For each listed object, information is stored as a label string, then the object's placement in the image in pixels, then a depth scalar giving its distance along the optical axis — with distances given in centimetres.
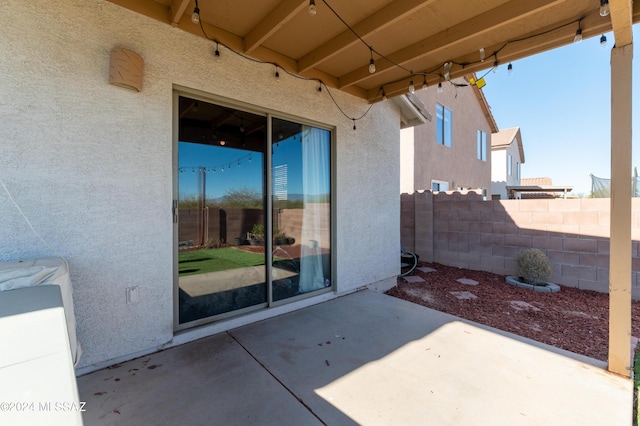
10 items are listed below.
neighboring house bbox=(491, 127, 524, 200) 1846
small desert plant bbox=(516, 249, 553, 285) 516
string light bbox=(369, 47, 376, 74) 350
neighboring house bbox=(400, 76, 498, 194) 972
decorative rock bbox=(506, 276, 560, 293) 507
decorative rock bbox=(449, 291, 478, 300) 480
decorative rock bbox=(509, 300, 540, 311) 427
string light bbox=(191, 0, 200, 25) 253
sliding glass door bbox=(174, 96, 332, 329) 307
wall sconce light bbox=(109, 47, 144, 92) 242
